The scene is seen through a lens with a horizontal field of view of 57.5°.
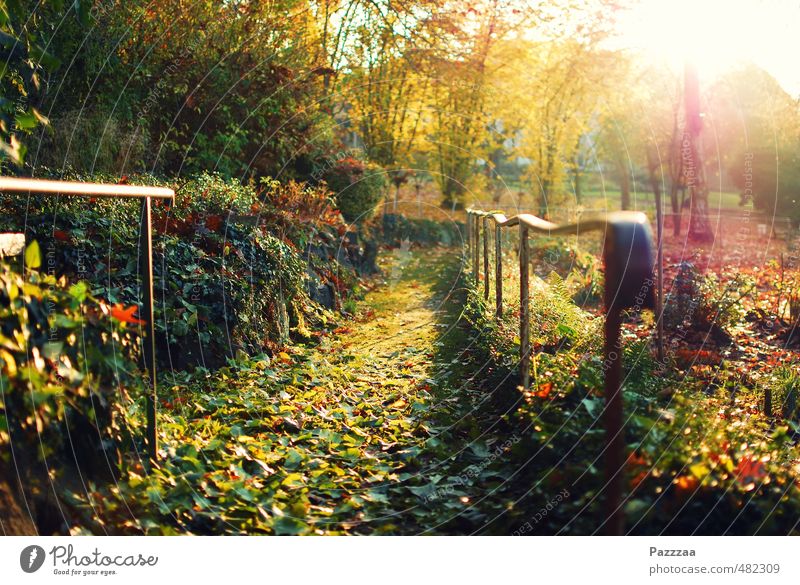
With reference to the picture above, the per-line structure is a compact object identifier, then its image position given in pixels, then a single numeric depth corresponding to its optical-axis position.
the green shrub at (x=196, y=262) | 5.49
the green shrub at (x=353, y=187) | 12.27
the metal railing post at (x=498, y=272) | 6.52
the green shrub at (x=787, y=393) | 5.27
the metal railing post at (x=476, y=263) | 9.09
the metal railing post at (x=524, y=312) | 4.56
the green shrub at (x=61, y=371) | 2.56
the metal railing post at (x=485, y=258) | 7.93
